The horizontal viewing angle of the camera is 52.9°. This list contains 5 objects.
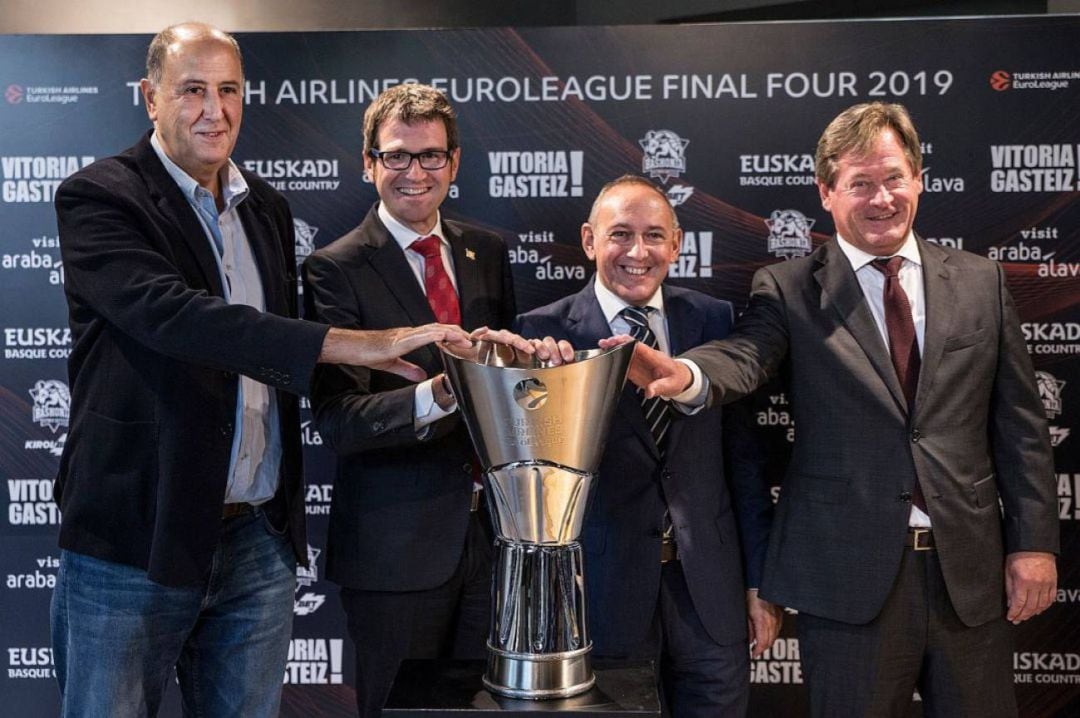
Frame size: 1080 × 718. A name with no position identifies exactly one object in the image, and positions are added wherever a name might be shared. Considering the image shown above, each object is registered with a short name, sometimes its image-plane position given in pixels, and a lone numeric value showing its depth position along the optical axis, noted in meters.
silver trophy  1.64
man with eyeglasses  2.49
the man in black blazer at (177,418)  2.03
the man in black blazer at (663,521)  2.52
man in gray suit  2.47
